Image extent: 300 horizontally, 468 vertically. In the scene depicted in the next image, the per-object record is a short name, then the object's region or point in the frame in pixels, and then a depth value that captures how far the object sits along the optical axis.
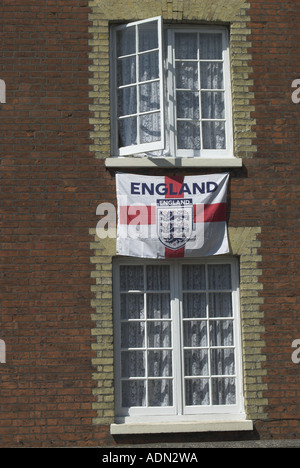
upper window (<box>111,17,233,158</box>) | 19.23
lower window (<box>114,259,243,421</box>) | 18.11
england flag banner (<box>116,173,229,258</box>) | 18.33
